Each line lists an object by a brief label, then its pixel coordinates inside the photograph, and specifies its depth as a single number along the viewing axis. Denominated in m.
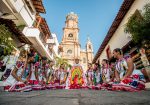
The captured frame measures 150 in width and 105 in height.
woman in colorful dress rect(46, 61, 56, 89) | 5.33
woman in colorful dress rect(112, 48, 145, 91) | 2.16
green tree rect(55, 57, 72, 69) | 14.79
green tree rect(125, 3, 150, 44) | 3.44
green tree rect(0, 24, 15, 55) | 3.47
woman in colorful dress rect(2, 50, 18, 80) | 4.06
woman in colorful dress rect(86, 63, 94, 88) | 5.51
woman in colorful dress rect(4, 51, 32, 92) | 2.43
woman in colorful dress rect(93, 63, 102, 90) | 5.34
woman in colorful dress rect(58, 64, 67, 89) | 5.27
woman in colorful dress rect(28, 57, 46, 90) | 2.93
